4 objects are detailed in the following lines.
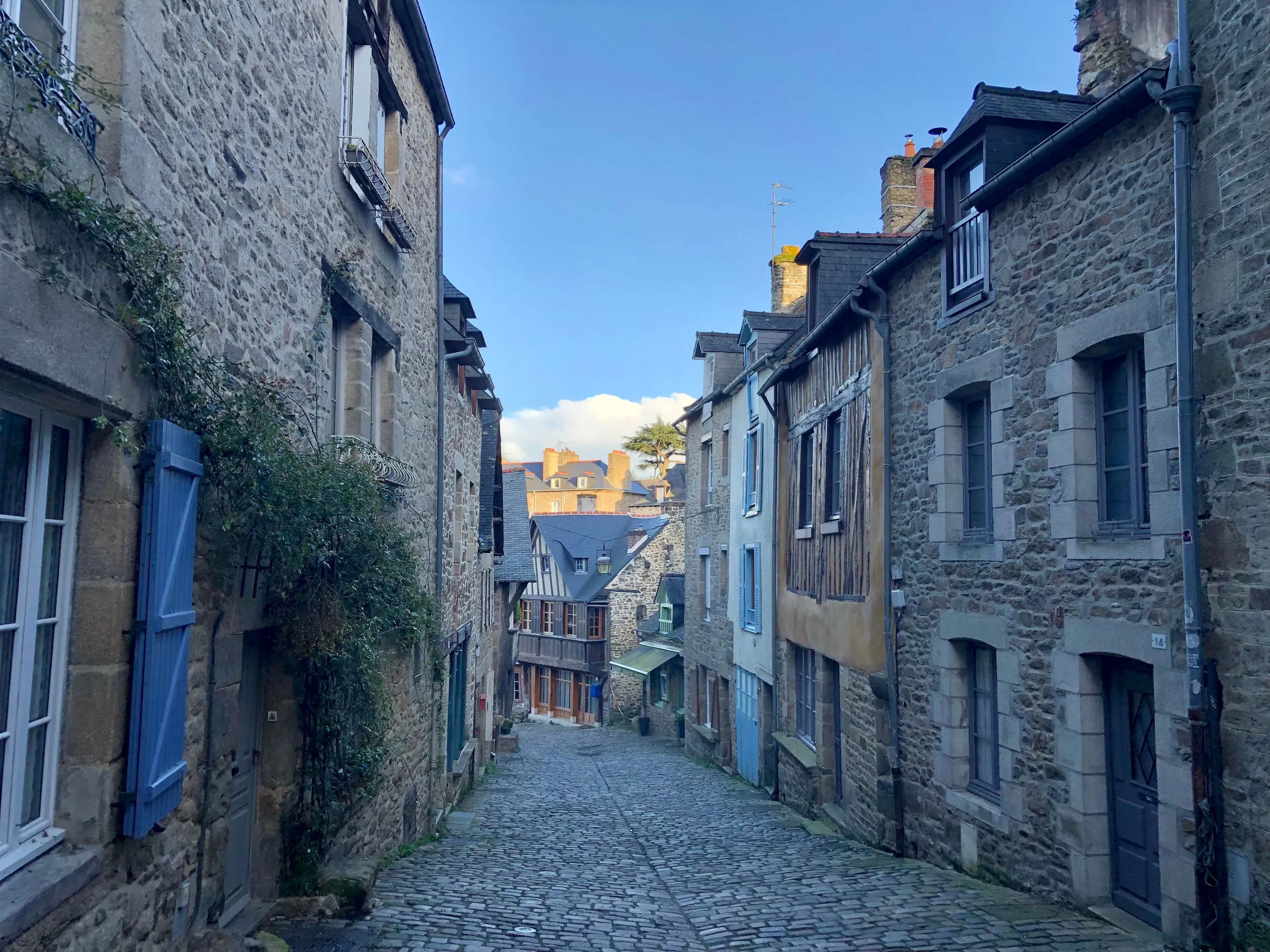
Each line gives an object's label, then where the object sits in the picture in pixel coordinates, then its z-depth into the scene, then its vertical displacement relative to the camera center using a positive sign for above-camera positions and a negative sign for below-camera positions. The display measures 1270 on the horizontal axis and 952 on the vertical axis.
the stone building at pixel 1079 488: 4.85 +0.56
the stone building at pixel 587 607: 32.28 -1.38
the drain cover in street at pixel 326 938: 5.03 -1.96
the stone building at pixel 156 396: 3.08 +0.57
